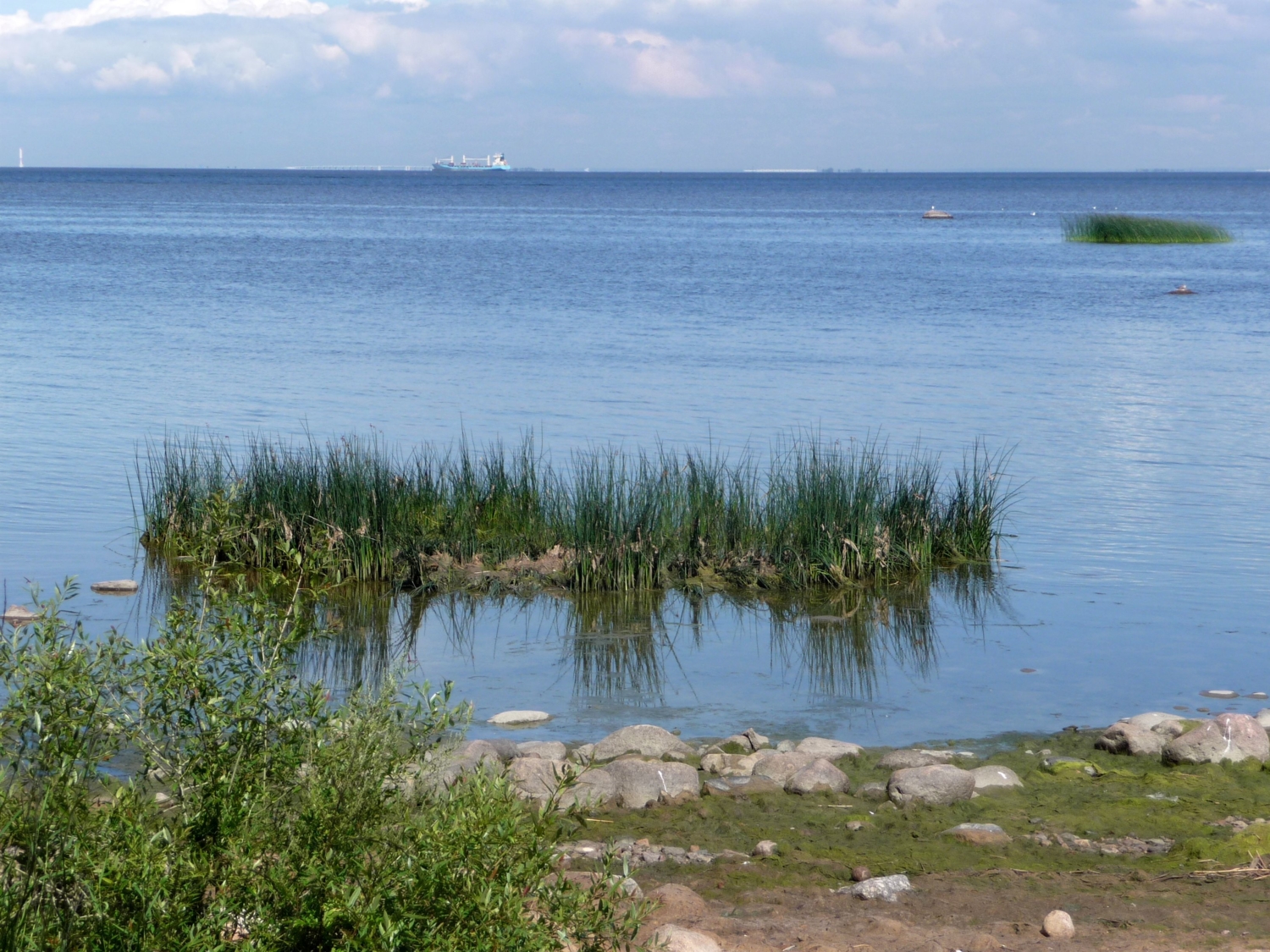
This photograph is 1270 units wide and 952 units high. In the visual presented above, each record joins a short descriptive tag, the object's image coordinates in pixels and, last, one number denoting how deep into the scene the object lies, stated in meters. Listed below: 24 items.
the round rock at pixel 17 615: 19.22
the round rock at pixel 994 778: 13.95
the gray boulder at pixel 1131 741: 15.11
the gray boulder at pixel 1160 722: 15.62
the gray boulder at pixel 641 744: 14.71
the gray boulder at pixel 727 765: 14.26
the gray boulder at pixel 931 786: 13.39
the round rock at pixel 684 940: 9.32
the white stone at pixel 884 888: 10.83
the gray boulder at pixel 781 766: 14.02
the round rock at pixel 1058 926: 10.10
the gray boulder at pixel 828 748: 14.85
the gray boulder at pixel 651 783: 13.21
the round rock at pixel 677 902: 10.28
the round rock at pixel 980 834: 12.31
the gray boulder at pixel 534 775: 12.61
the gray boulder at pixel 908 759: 14.45
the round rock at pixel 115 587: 21.61
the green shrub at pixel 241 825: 6.94
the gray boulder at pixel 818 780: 13.65
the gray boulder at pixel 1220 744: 14.64
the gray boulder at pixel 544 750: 14.50
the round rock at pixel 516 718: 16.23
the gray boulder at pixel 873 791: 13.53
